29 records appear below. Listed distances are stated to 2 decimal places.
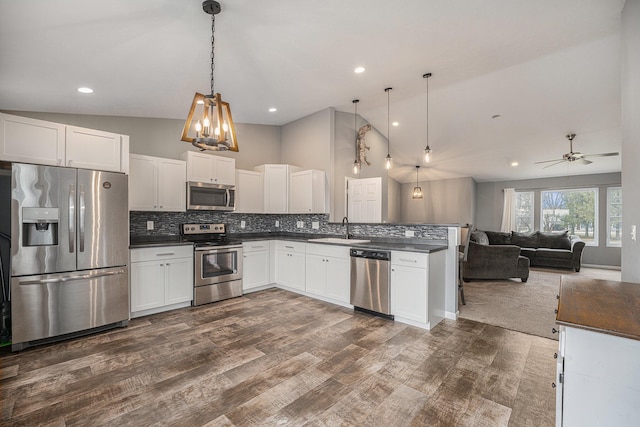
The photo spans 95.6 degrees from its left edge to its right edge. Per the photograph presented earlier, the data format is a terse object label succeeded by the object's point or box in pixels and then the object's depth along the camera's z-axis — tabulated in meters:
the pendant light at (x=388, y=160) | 4.22
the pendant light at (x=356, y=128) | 5.48
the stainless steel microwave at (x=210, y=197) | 4.29
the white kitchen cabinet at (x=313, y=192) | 4.93
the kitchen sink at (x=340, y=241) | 4.06
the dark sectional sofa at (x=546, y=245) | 6.89
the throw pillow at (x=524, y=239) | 7.75
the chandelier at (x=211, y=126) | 2.21
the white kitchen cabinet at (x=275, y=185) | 5.18
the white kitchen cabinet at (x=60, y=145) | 2.71
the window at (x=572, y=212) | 7.75
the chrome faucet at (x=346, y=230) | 4.74
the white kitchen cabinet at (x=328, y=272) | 3.96
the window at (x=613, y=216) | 7.39
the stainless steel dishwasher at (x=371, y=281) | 3.51
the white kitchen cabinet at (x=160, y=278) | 3.52
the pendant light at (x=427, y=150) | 3.81
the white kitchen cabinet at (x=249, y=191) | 4.96
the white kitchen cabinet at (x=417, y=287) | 3.21
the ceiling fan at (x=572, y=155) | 5.14
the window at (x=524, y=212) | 8.72
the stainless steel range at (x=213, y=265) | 4.04
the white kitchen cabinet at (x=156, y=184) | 3.82
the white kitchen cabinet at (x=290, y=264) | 4.54
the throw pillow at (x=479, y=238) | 6.04
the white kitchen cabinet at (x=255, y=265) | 4.59
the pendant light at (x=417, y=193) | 7.59
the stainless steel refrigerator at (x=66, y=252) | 2.71
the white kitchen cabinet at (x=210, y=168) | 4.32
